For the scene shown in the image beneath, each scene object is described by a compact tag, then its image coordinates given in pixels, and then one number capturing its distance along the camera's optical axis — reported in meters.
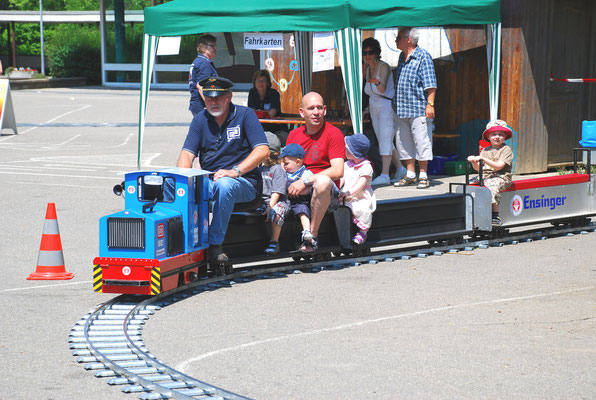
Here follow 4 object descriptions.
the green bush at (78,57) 46.50
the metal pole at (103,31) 42.75
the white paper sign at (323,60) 16.62
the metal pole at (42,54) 46.43
